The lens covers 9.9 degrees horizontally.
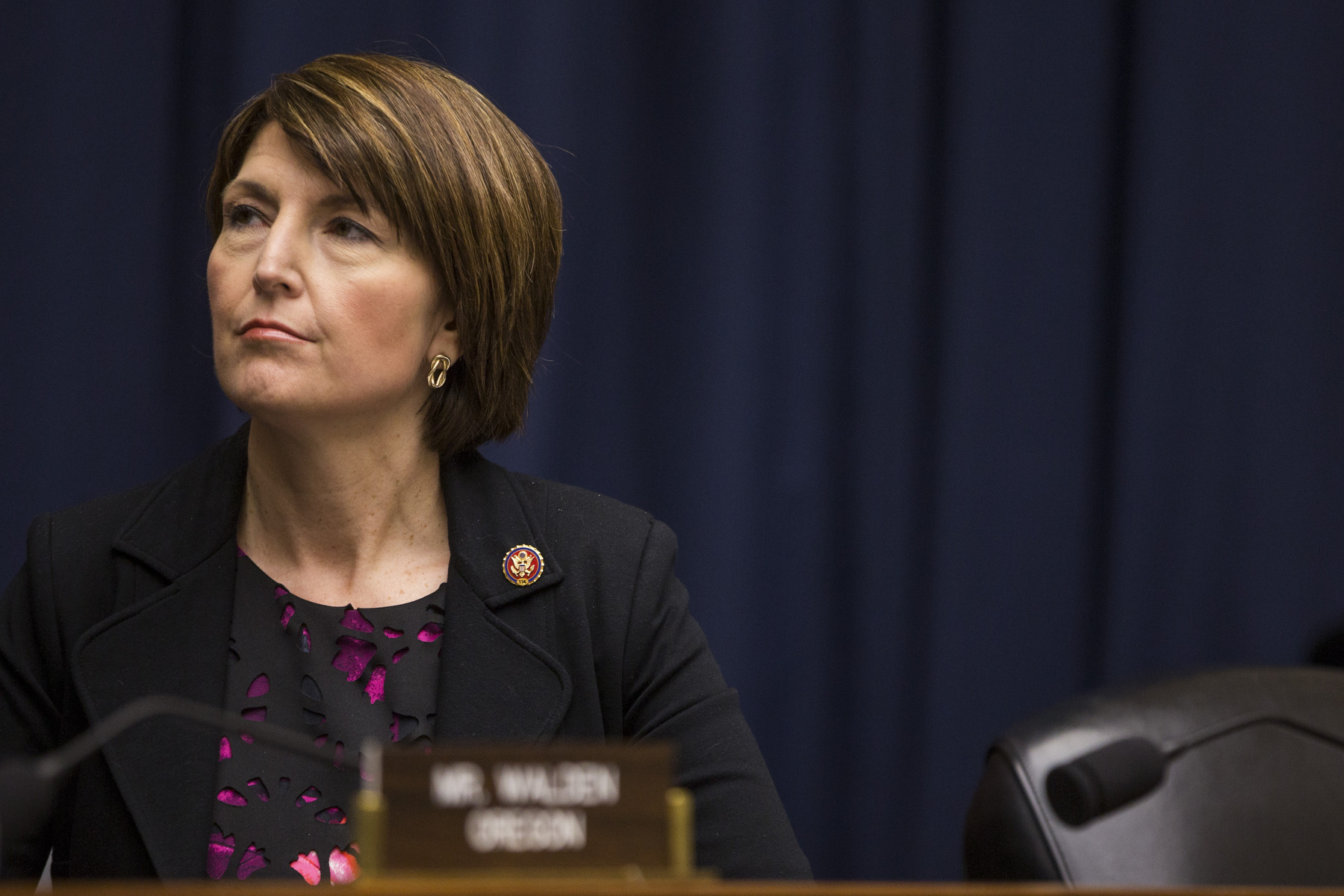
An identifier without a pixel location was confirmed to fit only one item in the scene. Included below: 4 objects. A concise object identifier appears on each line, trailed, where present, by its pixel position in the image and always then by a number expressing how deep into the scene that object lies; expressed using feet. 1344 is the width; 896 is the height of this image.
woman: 14.09
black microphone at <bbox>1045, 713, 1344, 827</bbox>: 13.39
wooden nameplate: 12.62
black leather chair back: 13.58
